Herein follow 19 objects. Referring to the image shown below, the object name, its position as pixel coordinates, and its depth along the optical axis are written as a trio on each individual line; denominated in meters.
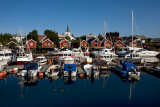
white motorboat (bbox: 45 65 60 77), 23.30
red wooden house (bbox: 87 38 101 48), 69.06
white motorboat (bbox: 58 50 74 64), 30.20
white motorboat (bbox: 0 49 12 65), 31.31
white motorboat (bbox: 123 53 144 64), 32.06
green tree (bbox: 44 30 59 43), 77.88
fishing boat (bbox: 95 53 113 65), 31.19
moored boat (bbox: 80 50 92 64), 31.76
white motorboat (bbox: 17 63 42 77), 22.12
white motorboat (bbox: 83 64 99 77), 22.73
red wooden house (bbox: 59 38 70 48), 65.81
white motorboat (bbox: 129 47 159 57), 50.12
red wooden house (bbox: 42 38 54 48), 63.88
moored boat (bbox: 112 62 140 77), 22.64
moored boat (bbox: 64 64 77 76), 22.35
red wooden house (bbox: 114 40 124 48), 70.33
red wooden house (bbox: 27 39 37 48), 61.91
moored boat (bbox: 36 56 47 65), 31.74
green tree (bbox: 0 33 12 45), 73.16
